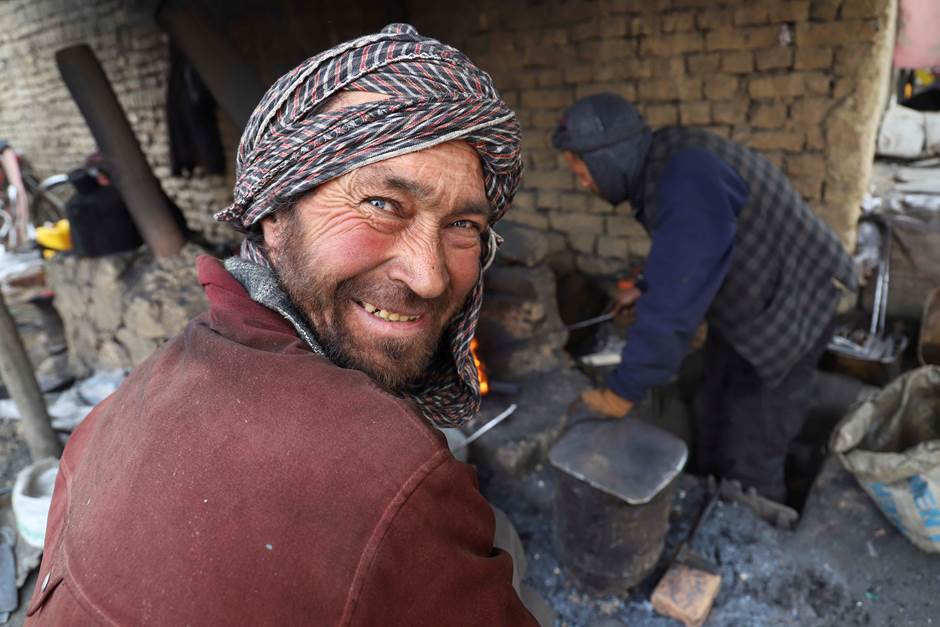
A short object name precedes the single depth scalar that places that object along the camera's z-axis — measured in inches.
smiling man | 30.9
